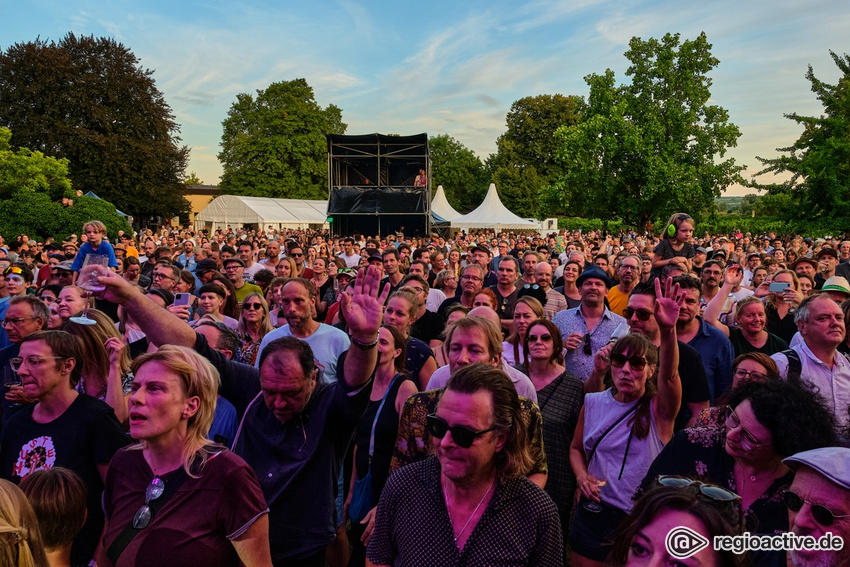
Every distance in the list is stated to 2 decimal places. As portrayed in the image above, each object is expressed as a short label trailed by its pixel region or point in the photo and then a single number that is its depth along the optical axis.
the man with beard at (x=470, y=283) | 6.89
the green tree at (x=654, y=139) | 27.59
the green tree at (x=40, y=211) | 20.09
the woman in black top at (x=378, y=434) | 3.36
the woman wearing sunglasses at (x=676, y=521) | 1.68
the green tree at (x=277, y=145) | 50.72
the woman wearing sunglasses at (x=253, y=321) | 5.29
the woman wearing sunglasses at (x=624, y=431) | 3.04
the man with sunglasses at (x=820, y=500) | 1.75
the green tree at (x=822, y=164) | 28.11
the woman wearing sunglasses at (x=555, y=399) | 3.48
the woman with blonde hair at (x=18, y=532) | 1.90
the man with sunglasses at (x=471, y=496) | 2.04
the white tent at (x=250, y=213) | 38.75
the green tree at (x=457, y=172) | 70.44
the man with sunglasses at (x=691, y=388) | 3.42
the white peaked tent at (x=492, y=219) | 35.75
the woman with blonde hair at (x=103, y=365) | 3.55
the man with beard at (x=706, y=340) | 4.41
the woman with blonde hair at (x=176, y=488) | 2.15
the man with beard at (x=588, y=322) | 4.80
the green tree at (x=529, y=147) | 56.39
